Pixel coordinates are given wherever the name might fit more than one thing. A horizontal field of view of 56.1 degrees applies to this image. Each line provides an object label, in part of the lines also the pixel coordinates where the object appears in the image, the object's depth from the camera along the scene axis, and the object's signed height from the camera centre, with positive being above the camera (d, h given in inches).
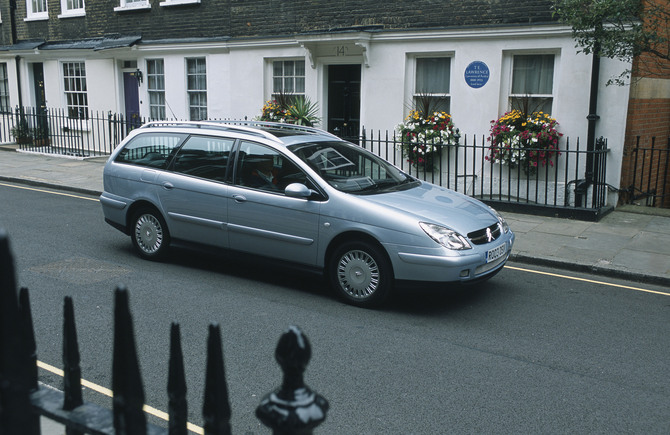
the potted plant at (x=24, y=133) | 838.5 -40.7
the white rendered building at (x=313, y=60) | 475.8 +41.1
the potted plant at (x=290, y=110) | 585.3 -6.9
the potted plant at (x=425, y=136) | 516.7 -26.5
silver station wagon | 250.8 -45.6
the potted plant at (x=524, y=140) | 466.6 -27.0
